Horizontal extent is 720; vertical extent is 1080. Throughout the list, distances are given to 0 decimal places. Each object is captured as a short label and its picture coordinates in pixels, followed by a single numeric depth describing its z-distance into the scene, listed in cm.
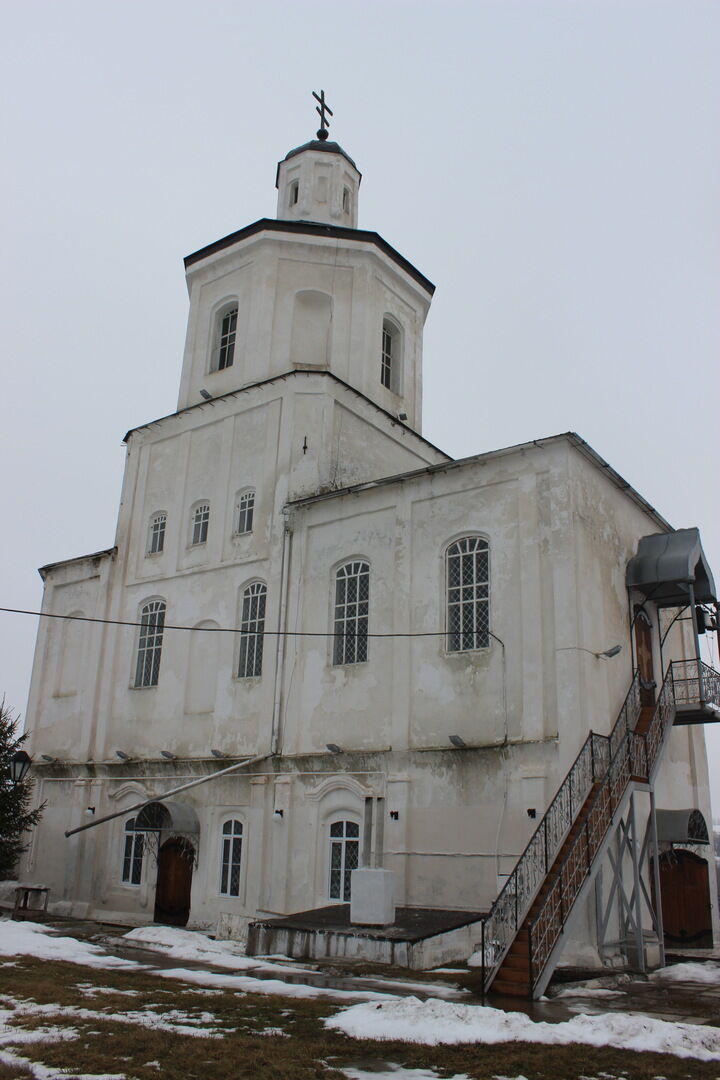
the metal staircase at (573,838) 1109
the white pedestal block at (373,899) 1352
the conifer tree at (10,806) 1984
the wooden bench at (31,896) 2077
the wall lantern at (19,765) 1891
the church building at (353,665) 1473
